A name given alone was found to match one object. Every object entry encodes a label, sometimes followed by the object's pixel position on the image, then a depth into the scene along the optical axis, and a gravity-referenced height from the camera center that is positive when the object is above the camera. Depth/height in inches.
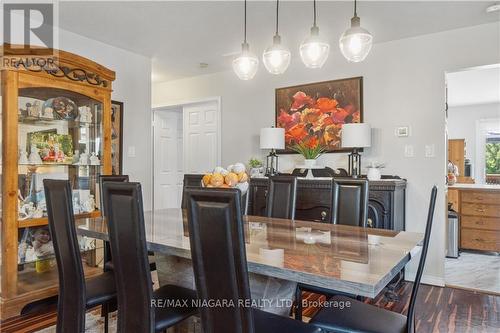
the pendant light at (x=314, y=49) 83.1 +29.5
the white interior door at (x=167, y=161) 220.1 +3.3
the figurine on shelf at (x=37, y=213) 107.6 -15.3
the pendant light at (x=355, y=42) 77.7 +29.6
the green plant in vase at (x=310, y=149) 148.8 +7.8
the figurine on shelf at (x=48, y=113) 114.0 +18.3
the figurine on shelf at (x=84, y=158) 124.6 +2.7
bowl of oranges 81.7 -3.0
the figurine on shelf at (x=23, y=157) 104.5 +2.8
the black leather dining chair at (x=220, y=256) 40.8 -11.4
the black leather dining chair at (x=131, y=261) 52.3 -15.5
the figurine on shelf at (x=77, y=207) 121.7 -15.1
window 276.4 +7.2
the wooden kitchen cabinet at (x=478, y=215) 168.1 -25.1
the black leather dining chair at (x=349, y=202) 87.1 -9.4
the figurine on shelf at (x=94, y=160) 126.2 +2.2
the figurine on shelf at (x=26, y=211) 103.9 -14.2
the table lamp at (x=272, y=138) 154.9 +12.9
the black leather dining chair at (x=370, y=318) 52.6 -25.7
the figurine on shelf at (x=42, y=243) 110.6 -26.3
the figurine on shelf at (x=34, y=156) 108.4 +3.0
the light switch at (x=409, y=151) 136.3 +6.3
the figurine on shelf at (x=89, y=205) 124.0 -14.6
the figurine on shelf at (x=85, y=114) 124.4 +19.5
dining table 41.7 -13.7
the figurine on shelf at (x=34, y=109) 109.1 +18.7
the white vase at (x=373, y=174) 131.6 -3.0
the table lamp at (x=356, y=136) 134.8 +12.5
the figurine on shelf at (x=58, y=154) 117.5 +4.0
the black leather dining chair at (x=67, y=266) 63.4 -19.7
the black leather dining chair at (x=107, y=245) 89.1 -22.8
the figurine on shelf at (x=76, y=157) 123.1 +3.2
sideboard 123.6 -13.5
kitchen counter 169.3 -10.8
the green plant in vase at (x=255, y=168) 164.2 -0.9
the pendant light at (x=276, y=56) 88.3 +29.4
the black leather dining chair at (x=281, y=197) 98.7 -9.2
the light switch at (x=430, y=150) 132.2 +6.5
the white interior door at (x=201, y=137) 193.2 +17.5
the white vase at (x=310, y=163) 147.5 +1.4
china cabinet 99.3 +5.2
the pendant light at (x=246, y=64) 94.3 +29.2
